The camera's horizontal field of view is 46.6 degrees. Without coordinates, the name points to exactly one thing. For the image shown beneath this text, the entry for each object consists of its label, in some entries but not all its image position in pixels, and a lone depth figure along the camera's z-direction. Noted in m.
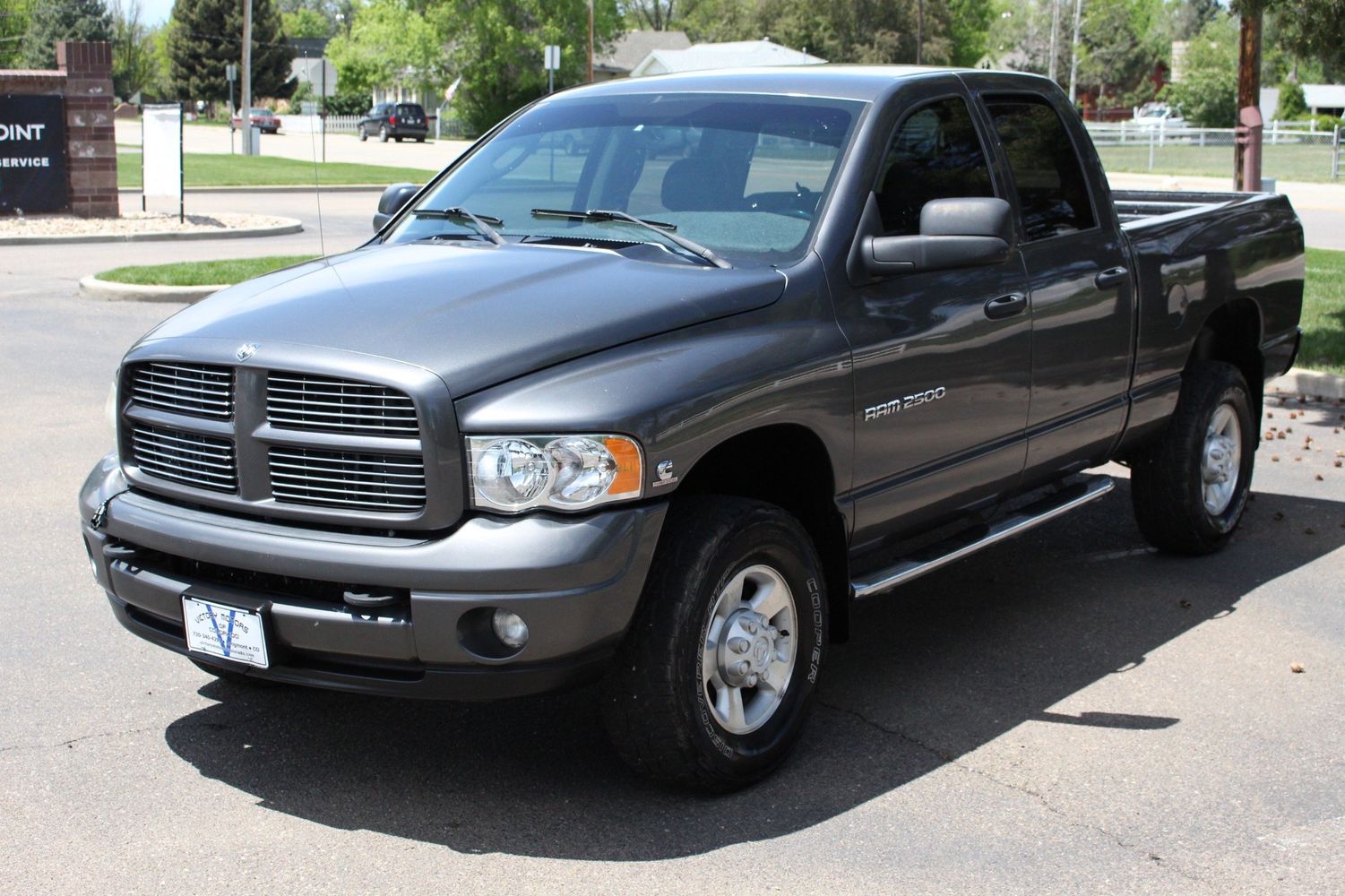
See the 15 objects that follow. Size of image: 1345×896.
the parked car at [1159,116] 67.38
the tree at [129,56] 89.62
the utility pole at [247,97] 46.31
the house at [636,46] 94.12
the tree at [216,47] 90.44
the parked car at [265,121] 74.00
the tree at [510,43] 70.94
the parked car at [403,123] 66.44
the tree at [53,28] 84.12
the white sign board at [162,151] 20.59
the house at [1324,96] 66.81
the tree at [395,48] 73.31
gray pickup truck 3.82
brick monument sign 20.48
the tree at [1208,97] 67.44
